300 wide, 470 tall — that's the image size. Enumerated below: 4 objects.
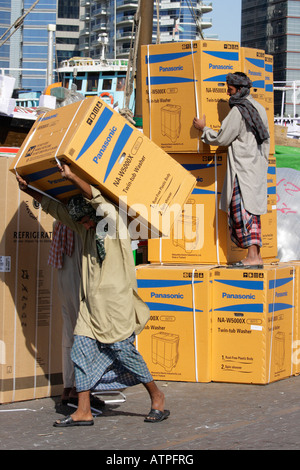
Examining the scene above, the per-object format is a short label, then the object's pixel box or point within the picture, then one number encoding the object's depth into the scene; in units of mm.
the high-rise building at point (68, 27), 121688
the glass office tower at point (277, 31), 104312
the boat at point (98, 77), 44219
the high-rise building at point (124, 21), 97125
